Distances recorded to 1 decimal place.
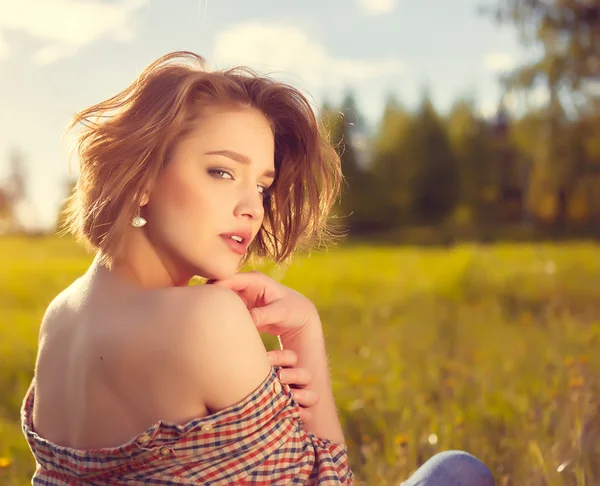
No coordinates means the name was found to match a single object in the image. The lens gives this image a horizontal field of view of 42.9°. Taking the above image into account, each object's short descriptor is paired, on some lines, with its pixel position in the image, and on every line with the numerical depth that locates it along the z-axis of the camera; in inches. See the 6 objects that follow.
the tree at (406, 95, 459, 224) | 1277.1
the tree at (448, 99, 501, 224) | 1296.8
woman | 59.4
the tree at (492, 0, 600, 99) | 541.6
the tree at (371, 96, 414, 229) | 1241.4
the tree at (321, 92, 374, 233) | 1197.1
